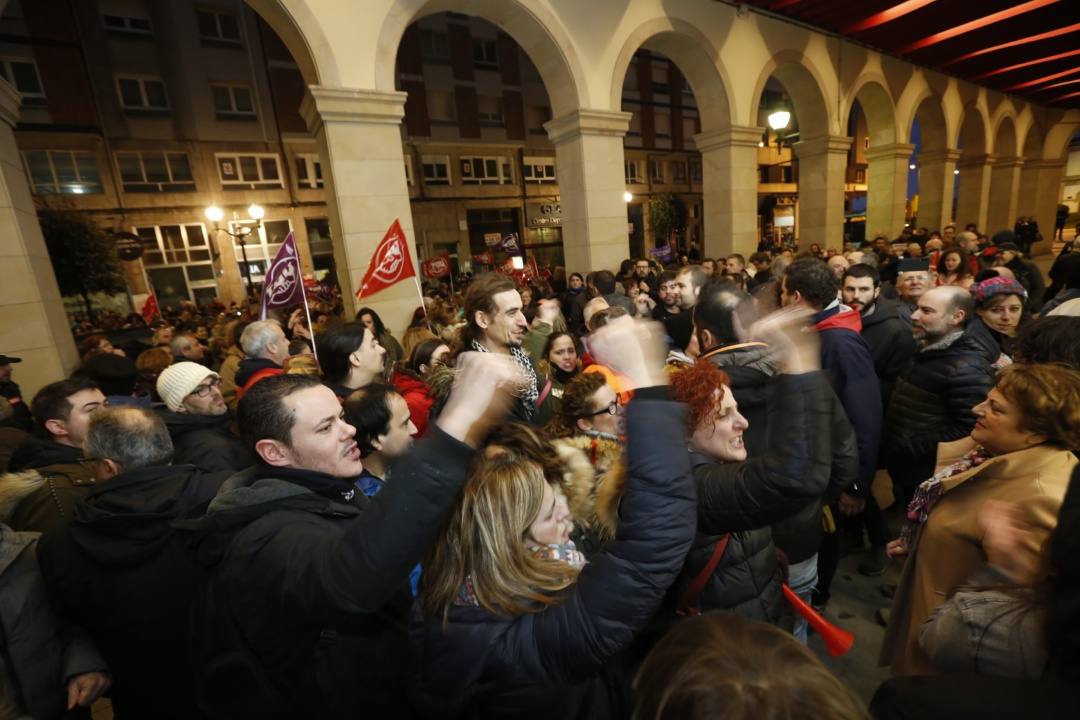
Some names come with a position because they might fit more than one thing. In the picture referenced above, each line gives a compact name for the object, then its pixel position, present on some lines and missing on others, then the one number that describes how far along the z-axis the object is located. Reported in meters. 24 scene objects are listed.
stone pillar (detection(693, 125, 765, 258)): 9.61
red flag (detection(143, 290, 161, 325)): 9.54
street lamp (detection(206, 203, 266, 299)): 12.16
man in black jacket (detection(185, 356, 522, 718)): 1.01
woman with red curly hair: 1.43
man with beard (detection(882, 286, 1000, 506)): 2.57
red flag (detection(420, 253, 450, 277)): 9.81
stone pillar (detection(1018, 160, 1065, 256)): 21.02
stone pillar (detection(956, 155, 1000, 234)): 17.05
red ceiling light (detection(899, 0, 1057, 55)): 9.45
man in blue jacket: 2.73
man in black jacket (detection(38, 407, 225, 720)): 1.71
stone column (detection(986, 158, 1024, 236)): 18.98
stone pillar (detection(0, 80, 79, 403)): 4.59
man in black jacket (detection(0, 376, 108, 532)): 2.18
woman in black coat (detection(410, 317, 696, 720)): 1.09
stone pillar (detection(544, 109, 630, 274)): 7.95
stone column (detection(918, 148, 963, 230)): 15.07
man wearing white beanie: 2.52
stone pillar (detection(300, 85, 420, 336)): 6.02
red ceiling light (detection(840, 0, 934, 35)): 9.43
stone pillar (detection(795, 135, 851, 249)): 11.12
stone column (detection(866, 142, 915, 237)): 12.83
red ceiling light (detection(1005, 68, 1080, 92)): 15.06
